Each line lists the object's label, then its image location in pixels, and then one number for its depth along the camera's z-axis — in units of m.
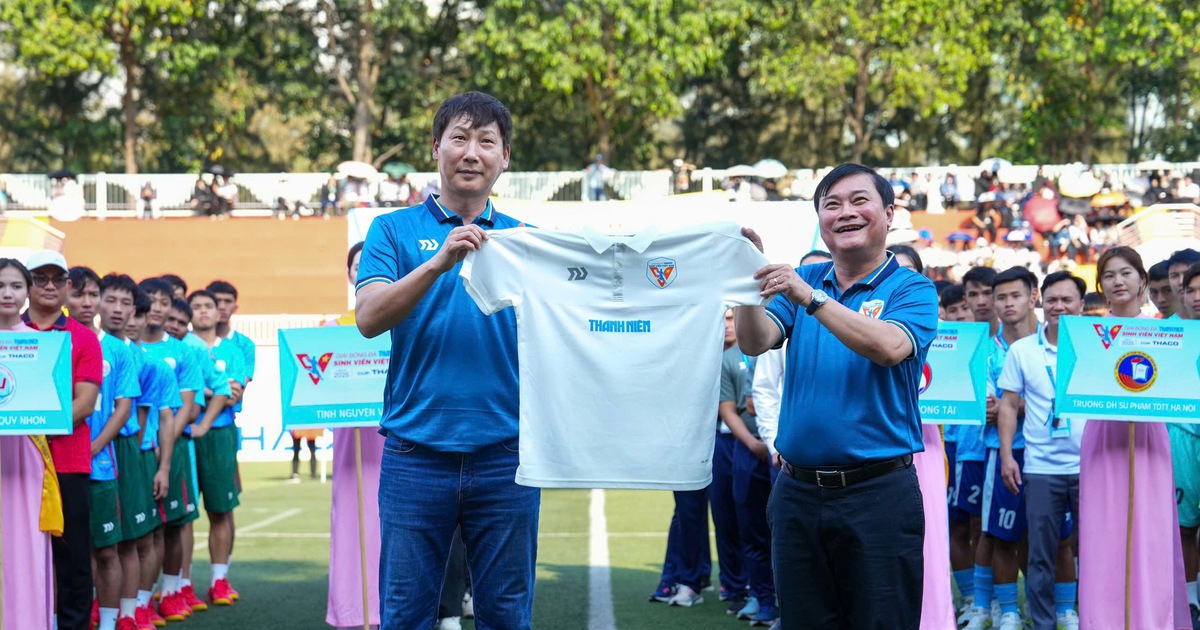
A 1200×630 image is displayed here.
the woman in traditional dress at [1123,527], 6.71
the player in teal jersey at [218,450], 9.24
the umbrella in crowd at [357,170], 32.75
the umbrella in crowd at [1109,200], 28.42
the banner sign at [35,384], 6.00
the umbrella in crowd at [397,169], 33.75
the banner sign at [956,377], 7.29
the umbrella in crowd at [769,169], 31.22
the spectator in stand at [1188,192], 28.61
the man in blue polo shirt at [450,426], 4.04
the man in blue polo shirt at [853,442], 4.24
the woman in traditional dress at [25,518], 6.29
